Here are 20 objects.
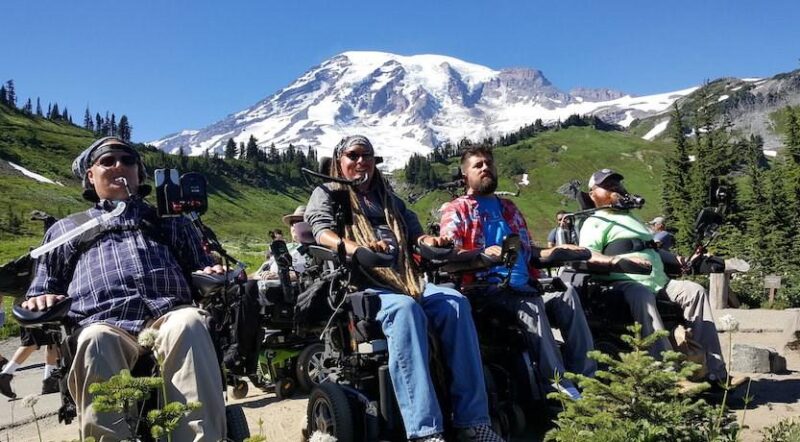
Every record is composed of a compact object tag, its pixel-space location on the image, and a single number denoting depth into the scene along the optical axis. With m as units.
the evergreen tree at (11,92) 160.23
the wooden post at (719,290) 13.37
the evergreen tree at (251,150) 167.38
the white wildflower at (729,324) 3.04
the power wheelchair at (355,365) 3.79
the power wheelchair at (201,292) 3.16
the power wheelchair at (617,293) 5.41
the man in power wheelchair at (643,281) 5.27
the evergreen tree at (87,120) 188.12
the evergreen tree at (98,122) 185.69
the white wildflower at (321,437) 2.31
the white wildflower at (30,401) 2.32
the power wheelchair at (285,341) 6.12
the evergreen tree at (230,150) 165.34
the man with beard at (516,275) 4.43
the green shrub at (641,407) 2.54
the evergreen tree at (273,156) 172.75
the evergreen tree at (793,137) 34.25
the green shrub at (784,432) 3.33
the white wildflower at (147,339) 2.24
